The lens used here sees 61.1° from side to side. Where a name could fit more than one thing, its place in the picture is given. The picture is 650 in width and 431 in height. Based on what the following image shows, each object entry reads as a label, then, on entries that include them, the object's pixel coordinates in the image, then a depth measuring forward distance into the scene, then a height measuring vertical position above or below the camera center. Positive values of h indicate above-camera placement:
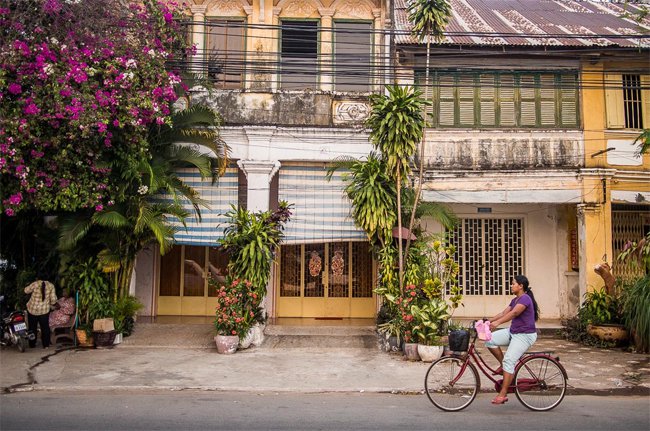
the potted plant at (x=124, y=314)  11.08 -0.93
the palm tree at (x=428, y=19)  10.64 +4.88
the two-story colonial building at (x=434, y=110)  12.49 +3.72
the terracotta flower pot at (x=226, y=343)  10.47 -1.40
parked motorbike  10.13 -1.15
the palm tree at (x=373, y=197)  10.88 +1.46
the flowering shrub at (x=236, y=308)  10.55 -0.74
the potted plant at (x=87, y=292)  10.84 -0.47
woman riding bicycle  6.58 -0.74
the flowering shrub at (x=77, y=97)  9.03 +2.91
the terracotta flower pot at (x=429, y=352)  9.82 -1.45
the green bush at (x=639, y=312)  10.50 -0.78
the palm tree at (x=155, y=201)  10.34 +1.39
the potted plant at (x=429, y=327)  9.84 -1.02
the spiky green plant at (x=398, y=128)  10.43 +2.71
